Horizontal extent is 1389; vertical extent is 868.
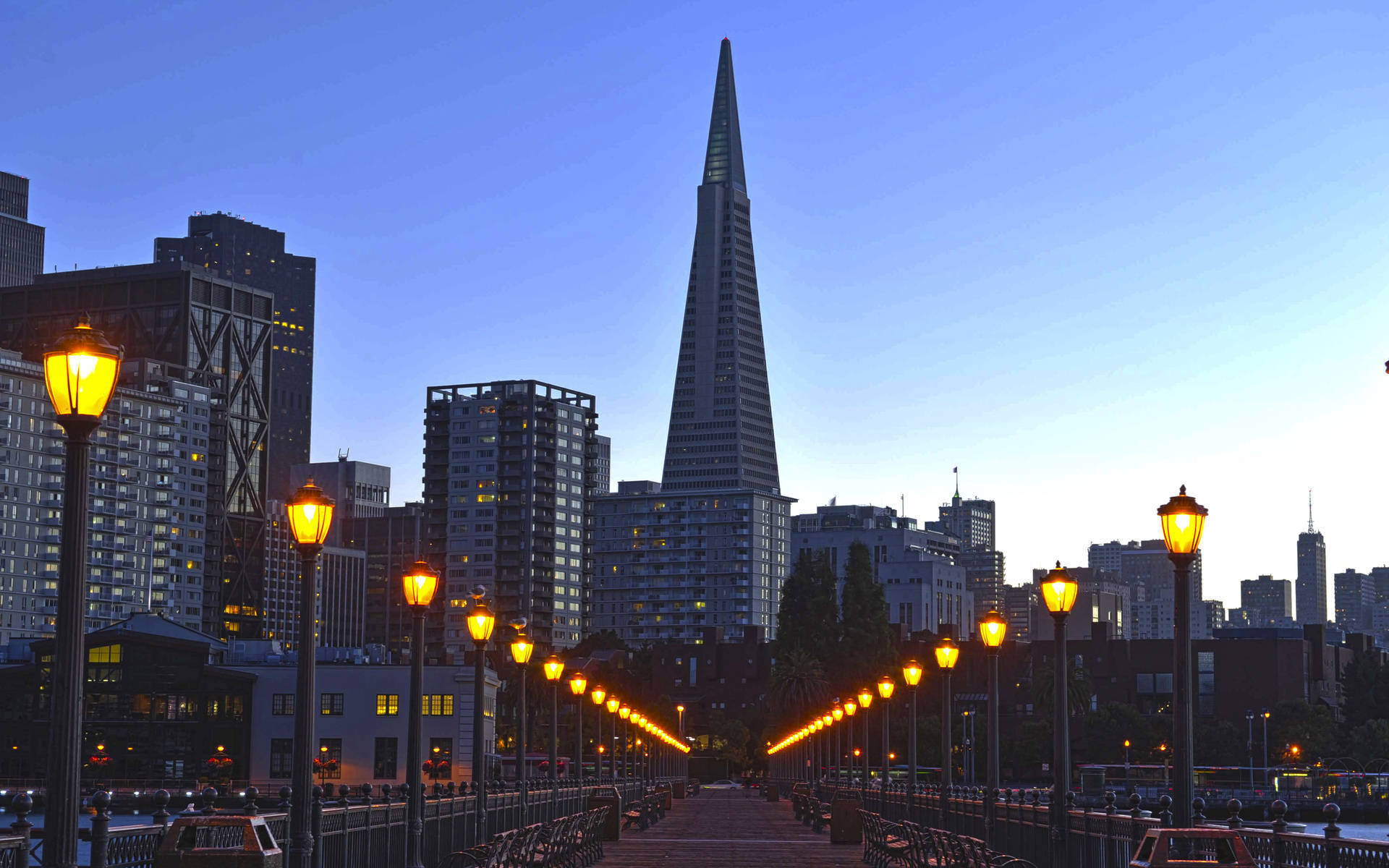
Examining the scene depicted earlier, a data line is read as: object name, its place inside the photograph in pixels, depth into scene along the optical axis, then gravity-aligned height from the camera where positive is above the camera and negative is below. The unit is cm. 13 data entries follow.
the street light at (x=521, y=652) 3747 -36
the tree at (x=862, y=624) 15825 +155
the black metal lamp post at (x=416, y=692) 2483 -89
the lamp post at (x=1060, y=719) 2520 -119
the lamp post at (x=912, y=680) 4197 -102
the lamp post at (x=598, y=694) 6385 -222
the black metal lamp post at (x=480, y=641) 3162 -11
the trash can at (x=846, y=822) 4744 -514
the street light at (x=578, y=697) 5478 -197
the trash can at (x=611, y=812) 4731 -491
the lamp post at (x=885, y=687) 5256 -149
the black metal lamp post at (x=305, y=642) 1867 -9
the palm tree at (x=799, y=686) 15125 -426
